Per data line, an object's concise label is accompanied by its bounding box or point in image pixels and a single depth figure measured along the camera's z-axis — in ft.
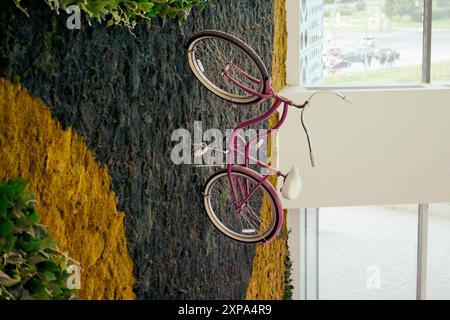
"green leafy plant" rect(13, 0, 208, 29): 10.02
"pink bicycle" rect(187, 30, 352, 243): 14.98
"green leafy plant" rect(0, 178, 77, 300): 8.61
